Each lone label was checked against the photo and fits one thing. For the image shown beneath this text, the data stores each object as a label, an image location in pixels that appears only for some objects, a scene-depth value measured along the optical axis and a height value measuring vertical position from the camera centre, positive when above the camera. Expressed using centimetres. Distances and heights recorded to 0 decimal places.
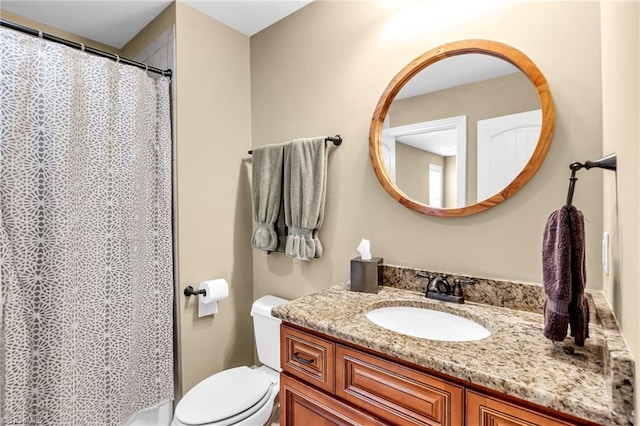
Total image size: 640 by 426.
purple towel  79 -18
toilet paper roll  177 -46
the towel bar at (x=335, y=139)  162 +38
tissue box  137 -27
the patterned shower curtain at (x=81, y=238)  129 -11
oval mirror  114 +34
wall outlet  92 -13
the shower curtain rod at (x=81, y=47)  132 +79
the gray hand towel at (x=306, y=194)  165 +10
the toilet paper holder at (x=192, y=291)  176 -44
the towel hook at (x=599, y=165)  80 +12
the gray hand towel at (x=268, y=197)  181 +10
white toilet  132 -83
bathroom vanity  64 -38
